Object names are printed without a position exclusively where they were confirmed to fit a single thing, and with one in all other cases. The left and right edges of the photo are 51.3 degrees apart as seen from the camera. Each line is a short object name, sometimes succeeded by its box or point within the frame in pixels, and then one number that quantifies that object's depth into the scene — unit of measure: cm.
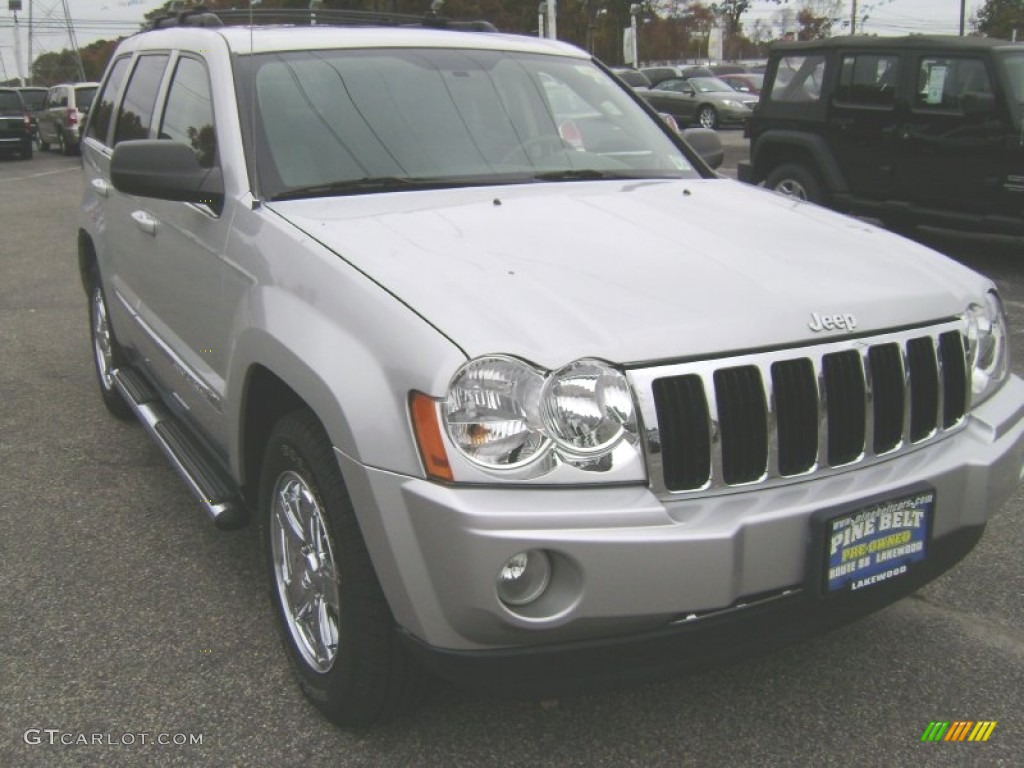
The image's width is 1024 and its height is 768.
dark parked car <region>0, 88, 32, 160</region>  2448
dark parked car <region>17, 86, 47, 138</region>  3094
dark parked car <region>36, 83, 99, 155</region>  2520
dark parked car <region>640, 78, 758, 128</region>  2511
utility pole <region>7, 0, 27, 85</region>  6305
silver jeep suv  217
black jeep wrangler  850
